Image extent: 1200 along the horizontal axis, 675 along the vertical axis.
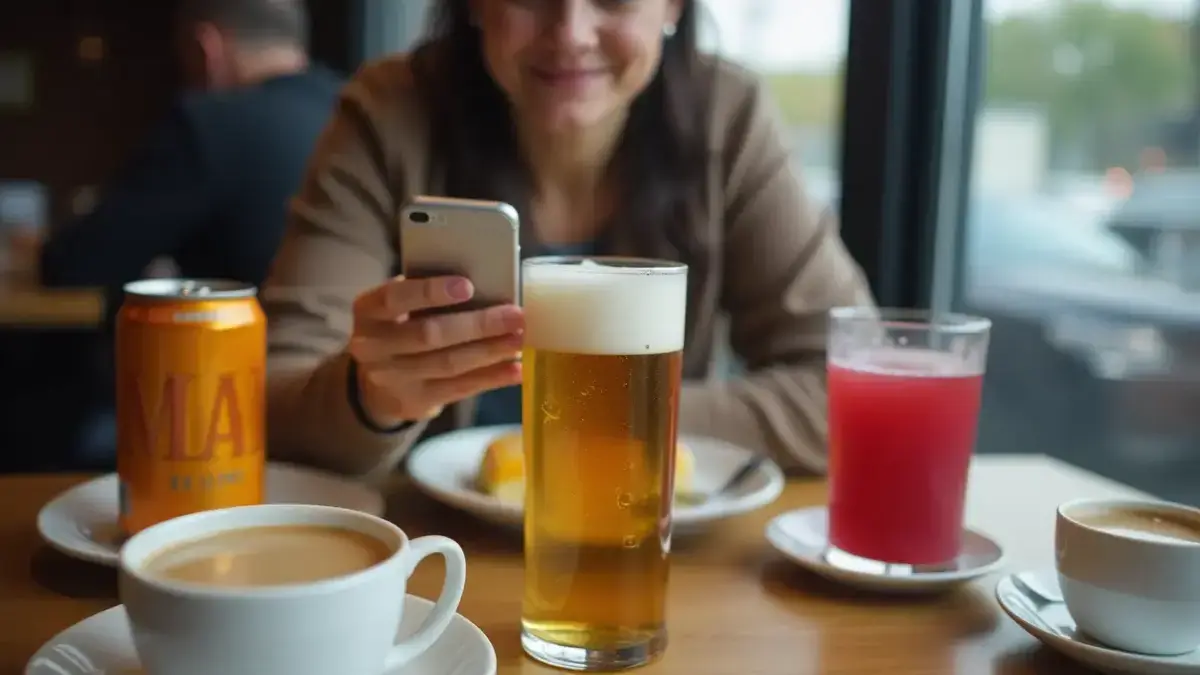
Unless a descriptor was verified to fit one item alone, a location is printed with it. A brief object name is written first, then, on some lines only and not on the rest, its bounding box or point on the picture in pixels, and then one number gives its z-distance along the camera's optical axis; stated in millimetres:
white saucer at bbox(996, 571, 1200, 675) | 622
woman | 1204
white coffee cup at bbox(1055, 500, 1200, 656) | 628
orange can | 777
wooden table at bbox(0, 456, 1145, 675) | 679
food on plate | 935
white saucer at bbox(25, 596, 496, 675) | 594
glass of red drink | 820
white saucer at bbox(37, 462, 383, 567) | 791
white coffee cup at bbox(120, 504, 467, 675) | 514
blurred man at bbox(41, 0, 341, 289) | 1983
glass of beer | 650
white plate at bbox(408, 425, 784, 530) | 884
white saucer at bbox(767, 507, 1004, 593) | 778
